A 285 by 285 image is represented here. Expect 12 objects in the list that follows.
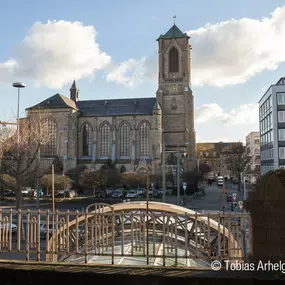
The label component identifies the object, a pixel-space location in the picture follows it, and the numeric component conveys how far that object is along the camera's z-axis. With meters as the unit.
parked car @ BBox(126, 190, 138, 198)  51.10
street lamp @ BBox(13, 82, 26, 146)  20.04
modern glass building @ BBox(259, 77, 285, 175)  51.06
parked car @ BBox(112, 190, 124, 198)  52.56
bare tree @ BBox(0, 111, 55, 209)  24.30
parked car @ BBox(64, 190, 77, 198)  52.91
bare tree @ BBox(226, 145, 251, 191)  65.41
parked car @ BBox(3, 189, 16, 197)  52.16
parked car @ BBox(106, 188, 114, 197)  54.05
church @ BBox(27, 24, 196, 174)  78.23
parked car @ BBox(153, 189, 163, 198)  53.04
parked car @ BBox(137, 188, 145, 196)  53.16
